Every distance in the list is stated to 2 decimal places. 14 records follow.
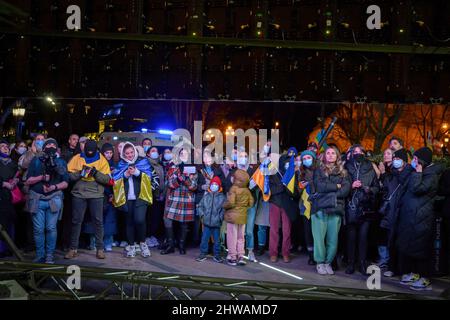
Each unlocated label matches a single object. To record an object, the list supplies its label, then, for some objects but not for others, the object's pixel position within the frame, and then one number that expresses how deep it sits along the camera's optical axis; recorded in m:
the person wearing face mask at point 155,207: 8.98
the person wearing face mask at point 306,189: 8.15
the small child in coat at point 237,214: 7.92
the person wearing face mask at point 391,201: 7.21
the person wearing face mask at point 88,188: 7.88
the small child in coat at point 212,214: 8.11
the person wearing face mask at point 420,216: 6.70
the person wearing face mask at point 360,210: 7.39
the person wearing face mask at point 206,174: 8.57
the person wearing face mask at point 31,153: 8.44
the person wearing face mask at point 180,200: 8.48
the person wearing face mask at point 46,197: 7.44
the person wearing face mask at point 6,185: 8.04
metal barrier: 5.05
